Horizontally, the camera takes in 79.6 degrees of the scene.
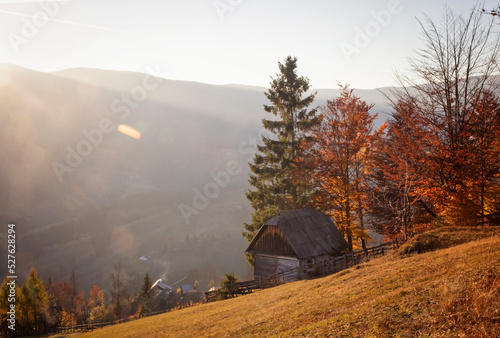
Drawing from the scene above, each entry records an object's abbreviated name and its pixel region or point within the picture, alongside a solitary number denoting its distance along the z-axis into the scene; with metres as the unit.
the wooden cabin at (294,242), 25.81
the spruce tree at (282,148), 32.72
